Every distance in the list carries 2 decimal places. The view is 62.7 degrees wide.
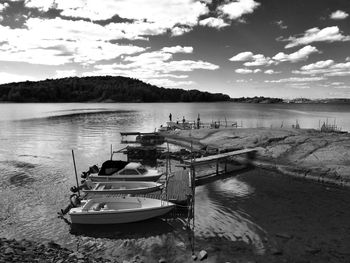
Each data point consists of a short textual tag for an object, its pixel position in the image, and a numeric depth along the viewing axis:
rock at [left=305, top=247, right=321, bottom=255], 16.62
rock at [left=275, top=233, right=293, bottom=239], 18.28
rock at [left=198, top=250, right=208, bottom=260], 15.70
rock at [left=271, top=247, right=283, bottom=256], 16.44
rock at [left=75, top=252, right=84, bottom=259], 15.17
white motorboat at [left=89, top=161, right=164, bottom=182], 27.52
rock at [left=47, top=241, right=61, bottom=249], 16.72
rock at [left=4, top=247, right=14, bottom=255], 13.89
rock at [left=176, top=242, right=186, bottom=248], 17.27
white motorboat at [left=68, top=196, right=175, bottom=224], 19.78
